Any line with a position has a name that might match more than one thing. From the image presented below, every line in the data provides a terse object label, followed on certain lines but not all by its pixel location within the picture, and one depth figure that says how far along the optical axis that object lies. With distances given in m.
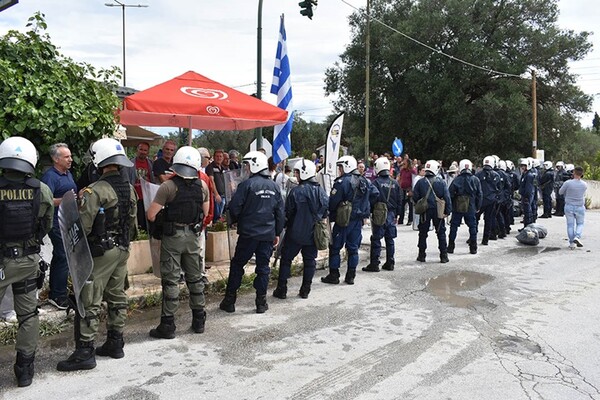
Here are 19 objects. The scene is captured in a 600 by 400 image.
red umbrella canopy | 7.24
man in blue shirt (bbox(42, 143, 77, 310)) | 5.70
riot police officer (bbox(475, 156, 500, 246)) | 11.93
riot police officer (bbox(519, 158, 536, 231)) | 14.50
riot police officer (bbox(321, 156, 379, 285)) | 8.03
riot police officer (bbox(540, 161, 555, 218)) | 17.77
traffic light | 11.88
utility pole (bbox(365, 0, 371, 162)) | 24.22
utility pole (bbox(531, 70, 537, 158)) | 25.21
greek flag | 9.90
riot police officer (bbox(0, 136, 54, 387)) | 4.23
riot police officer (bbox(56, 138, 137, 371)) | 4.65
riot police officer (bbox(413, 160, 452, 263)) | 9.72
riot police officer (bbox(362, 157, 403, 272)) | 8.97
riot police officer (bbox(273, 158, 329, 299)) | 7.02
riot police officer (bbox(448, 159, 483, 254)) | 10.73
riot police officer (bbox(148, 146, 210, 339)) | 5.39
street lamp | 33.97
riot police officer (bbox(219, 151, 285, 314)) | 6.32
